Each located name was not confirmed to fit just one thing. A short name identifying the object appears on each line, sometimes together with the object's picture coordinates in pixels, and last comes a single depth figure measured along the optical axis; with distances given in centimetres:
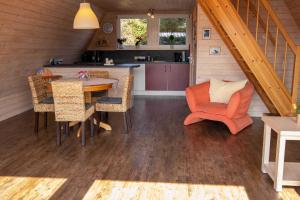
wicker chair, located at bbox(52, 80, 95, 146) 302
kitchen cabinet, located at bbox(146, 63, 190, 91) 625
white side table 211
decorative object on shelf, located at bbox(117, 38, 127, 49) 673
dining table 330
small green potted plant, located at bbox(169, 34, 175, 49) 657
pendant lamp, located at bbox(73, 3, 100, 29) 331
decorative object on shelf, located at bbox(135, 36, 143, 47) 673
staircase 336
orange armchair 360
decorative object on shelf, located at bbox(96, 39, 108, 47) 680
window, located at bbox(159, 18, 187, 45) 665
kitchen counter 499
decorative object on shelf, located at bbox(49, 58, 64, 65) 532
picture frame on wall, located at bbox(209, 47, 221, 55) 444
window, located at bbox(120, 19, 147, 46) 672
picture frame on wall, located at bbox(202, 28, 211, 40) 439
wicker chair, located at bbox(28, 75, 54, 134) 343
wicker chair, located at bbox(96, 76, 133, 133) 354
